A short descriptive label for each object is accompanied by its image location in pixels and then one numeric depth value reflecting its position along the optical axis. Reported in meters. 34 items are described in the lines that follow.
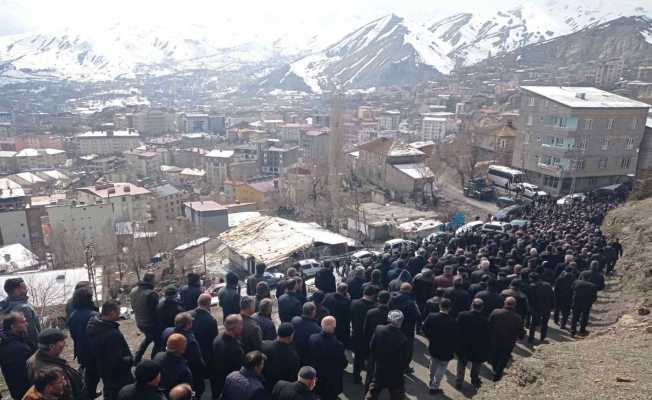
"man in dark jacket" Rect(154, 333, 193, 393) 3.90
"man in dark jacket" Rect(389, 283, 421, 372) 5.71
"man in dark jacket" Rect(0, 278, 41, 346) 4.98
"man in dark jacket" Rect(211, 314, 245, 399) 4.41
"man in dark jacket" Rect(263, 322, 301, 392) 4.30
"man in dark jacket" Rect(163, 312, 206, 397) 4.36
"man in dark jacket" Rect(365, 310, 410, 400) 4.77
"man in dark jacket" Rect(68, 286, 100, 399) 4.71
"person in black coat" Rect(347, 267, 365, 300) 6.77
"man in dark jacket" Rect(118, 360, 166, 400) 3.33
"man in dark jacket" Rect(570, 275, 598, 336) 7.05
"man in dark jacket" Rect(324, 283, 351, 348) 5.86
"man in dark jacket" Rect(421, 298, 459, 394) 5.34
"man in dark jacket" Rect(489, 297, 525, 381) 5.55
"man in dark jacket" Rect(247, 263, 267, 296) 7.14
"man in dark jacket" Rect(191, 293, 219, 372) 5.04
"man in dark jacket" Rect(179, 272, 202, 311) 6.09
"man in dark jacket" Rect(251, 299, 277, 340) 5.06
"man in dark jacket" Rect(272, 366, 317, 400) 3.55
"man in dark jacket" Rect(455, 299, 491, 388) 5.51
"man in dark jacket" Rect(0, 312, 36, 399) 4.21
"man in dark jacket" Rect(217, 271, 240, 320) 6.16
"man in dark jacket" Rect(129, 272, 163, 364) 5.43
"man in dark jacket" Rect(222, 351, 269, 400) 3.66
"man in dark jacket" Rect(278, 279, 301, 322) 5.81
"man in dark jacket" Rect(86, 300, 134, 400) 4.22
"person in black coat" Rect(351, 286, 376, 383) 5.63
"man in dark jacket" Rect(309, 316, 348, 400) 4.62
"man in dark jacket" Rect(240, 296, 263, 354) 4.64
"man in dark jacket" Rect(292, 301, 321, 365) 4.92
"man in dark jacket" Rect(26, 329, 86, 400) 3.74
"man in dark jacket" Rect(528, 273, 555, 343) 6.90
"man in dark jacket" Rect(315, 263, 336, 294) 7.32
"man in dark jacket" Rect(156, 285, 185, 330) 5.31
